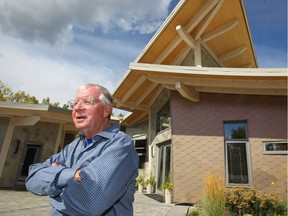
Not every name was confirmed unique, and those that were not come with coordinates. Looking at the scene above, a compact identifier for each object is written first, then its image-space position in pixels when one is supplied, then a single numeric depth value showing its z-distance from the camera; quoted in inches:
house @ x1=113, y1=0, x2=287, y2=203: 255.9
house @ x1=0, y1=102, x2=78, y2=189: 366.0
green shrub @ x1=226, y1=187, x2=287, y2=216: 199.9
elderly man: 42.5
